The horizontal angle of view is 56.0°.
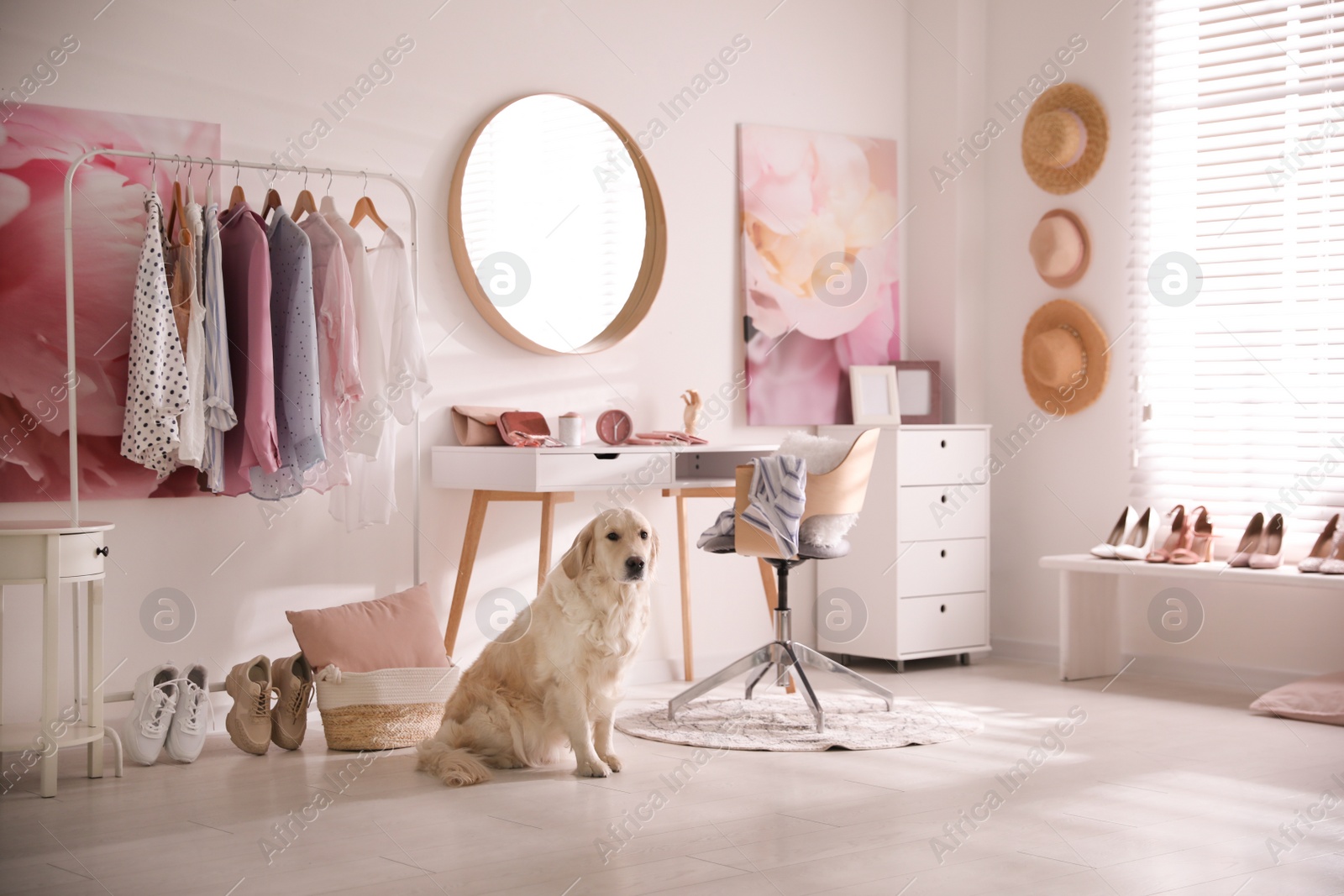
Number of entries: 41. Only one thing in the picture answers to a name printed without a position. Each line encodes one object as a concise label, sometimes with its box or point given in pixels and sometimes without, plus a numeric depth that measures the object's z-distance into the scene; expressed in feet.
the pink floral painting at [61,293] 11.76
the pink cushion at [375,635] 12.22
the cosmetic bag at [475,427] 14.26
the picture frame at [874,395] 17.53
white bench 15.46
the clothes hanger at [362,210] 13.20
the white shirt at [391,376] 12.85
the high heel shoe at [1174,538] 15.46
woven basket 11.96
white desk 13.41
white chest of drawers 16.38
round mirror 14.82
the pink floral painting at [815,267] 17.11
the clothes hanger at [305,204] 12.65
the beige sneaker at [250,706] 11.83
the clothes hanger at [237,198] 12.19
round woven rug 12.21
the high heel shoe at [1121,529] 15.98
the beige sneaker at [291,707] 12.17
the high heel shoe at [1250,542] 14.74
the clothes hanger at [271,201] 12.41
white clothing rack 11.28
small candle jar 14.46
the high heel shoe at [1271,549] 14.52
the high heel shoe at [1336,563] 13.85
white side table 10.50
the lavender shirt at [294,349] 12.12
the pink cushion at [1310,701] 13.10
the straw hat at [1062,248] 17.08
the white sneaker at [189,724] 11.52
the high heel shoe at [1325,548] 14.11
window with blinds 14.79
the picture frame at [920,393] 17.89
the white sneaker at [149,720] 11.43
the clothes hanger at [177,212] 11.93
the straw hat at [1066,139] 16.92
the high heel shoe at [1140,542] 15.57
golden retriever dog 10.78
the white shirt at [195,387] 11.71
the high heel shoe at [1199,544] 15.26
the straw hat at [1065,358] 16.97
